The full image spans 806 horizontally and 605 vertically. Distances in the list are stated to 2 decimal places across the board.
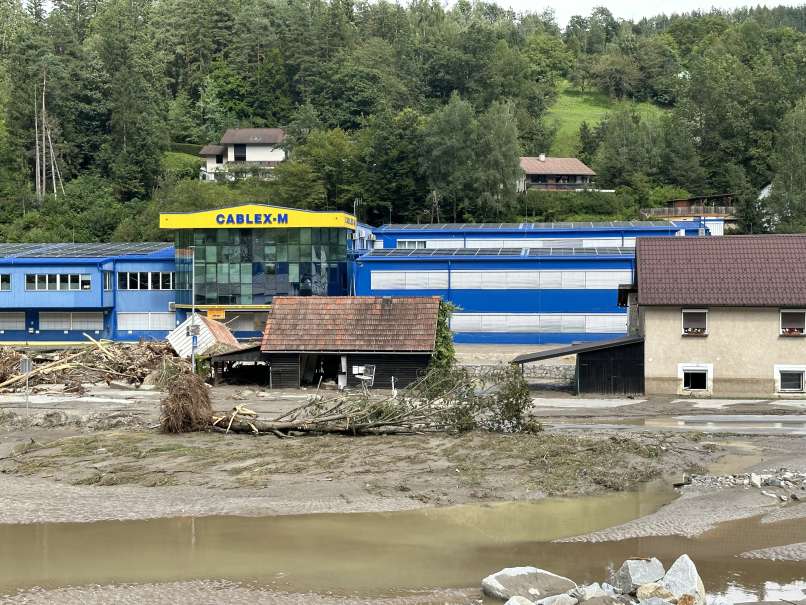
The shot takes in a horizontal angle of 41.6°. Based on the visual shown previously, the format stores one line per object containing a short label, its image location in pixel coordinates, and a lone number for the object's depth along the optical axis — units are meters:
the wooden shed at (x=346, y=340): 49.38
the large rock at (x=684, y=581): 19.36
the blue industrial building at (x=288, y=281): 67.94
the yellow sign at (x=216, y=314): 71.31
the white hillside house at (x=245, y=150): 121.69
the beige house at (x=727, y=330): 47.22
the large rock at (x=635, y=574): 19.77
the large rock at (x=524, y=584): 19.92
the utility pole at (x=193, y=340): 51.03
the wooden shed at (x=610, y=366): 47.91
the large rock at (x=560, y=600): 18.94
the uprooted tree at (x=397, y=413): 35.84
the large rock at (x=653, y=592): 19.25
